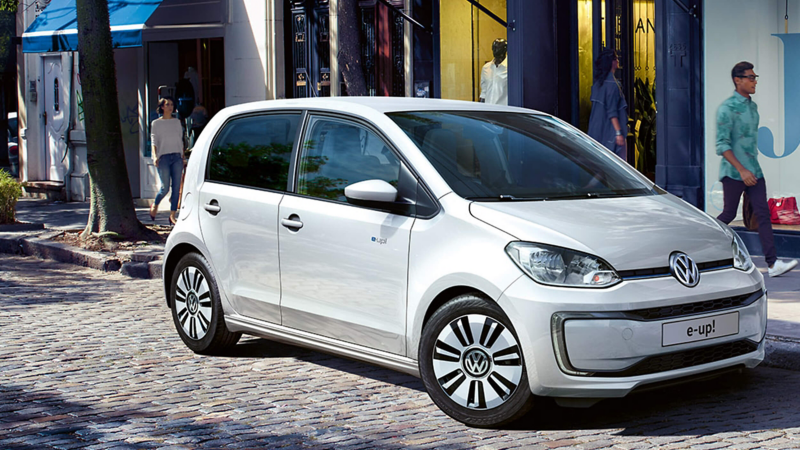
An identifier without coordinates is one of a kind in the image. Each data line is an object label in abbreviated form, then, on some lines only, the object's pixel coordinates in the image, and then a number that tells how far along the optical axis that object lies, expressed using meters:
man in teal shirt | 9.57
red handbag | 11.09
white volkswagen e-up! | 5.07
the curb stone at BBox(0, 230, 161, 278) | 11.54
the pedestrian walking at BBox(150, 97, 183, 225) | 15.14
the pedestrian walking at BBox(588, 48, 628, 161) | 12.66
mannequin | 14.48
